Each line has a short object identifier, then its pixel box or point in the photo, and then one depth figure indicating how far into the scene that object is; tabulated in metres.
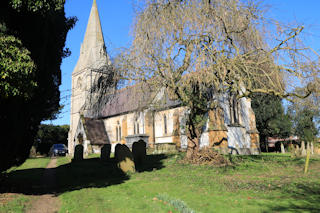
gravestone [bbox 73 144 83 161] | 19.55
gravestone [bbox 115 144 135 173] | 13.52
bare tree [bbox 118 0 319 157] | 11.09
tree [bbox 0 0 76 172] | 7.14
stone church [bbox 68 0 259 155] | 13.82
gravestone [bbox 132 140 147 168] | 16.22
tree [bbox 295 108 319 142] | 35.39
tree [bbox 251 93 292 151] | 35.16
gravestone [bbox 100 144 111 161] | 19.64
